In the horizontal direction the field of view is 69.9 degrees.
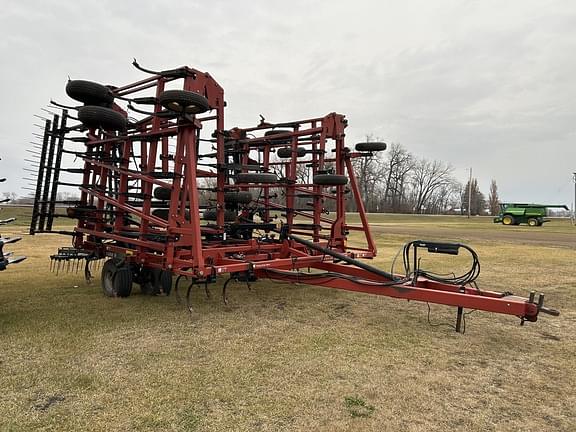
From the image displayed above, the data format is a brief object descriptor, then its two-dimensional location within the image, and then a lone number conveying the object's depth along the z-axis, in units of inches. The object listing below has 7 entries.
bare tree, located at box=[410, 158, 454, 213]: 2910.9
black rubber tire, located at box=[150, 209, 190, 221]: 259.8
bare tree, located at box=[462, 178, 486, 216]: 3031.5
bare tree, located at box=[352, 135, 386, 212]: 2440.0
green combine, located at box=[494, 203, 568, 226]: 1352.1
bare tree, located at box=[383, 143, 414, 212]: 2753.4
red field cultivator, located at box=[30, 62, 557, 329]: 177.8
